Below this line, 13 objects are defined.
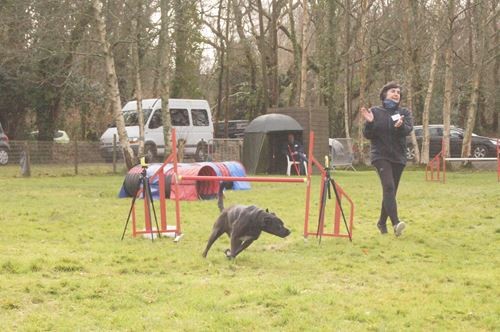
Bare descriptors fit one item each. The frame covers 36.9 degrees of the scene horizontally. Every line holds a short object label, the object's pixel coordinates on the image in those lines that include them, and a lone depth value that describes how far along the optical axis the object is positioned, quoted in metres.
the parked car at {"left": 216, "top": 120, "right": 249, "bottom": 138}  37.16
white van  25.77
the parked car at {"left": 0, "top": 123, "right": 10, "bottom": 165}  22.84
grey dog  7.29
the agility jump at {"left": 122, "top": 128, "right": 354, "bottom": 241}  8.45
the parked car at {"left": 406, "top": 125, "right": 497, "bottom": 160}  29.66
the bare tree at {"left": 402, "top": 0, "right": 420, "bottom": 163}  26.72
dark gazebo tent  23.88
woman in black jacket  8.85
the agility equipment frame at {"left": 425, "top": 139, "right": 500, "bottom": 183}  19.62
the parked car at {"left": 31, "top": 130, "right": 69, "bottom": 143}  31.45
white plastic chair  23.45
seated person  23.42
